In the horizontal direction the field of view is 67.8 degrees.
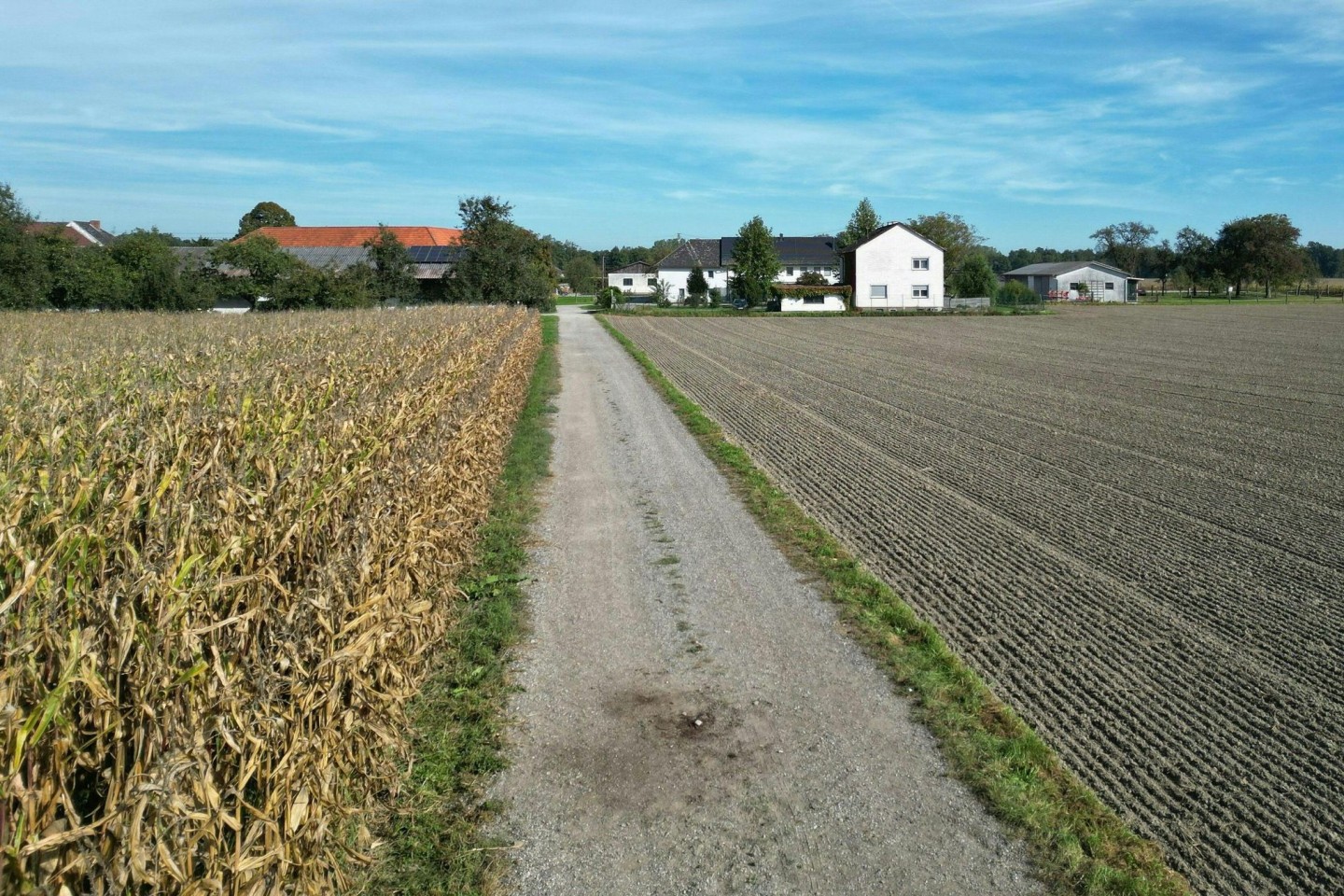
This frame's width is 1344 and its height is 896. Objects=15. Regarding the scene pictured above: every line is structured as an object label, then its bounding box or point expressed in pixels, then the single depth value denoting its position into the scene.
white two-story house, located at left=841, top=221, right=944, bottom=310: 78.62
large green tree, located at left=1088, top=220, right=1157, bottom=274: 141.75
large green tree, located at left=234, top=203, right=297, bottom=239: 117.94
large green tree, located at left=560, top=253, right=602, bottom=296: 131.68
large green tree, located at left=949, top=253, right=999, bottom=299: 82.06
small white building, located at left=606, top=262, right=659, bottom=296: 109.19
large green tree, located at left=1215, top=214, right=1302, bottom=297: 107.50
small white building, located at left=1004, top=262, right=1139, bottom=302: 105.31
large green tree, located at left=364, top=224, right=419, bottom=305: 47.78
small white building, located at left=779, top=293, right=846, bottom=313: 75.00
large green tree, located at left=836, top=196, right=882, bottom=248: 99.06
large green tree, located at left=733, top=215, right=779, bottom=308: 76.44
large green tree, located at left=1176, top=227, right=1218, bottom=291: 113.88
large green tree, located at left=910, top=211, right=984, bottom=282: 102.81
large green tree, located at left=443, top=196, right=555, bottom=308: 48.38
